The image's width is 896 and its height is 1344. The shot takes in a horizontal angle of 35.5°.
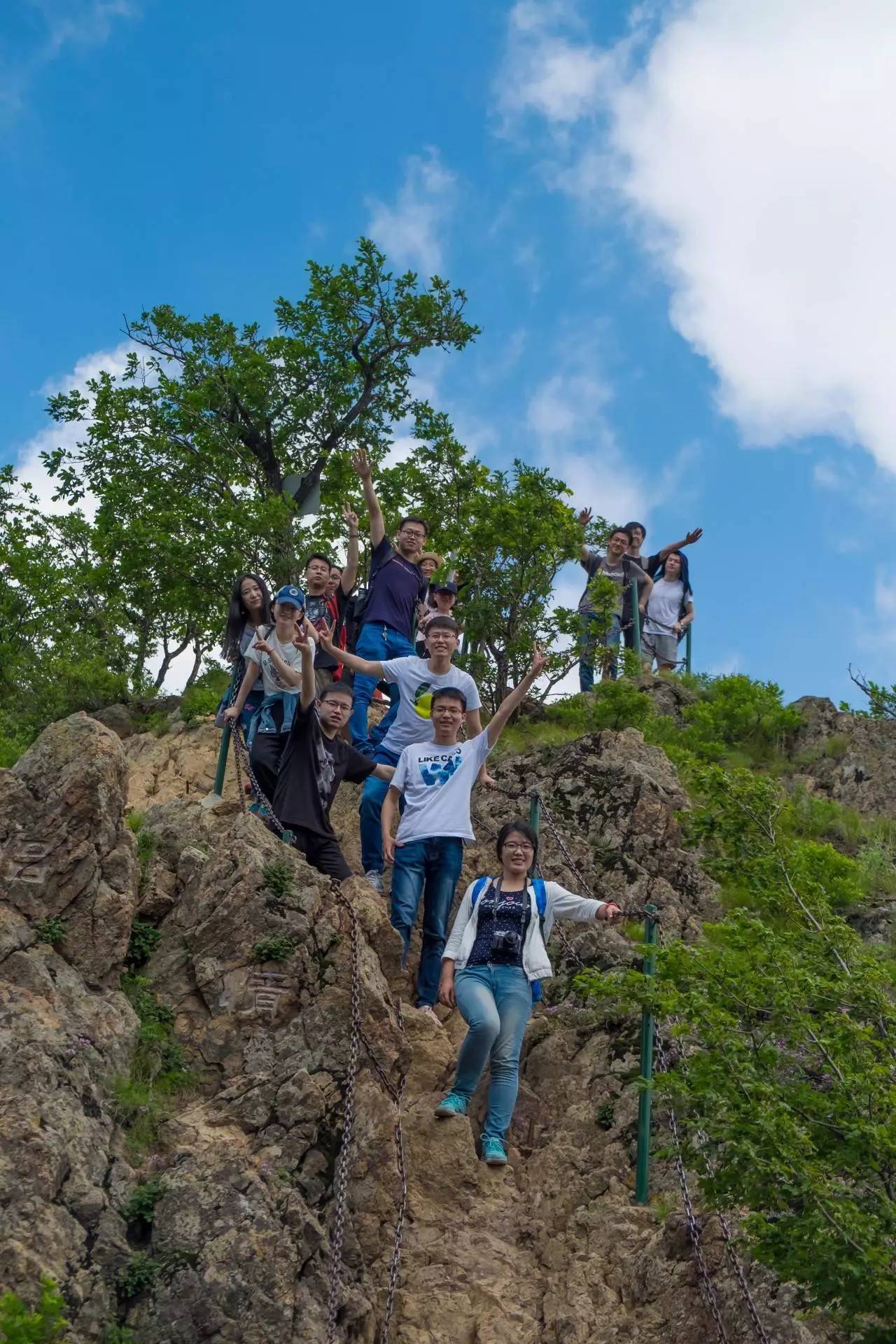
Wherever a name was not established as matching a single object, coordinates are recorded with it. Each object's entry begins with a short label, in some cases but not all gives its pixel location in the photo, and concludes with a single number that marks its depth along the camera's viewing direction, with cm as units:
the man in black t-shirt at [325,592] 1302
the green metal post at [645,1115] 870
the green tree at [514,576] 1658
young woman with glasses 895
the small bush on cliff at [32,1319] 605
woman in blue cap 1130
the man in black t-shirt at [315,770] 1039
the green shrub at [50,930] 896
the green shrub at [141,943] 960
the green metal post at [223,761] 1218
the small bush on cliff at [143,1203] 767
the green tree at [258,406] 2242
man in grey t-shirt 1684
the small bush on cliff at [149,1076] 834
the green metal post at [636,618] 1831
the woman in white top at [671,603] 1936
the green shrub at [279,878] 970
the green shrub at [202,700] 1719
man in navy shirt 1321
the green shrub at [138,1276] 737
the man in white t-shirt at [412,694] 1122
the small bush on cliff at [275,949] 936
